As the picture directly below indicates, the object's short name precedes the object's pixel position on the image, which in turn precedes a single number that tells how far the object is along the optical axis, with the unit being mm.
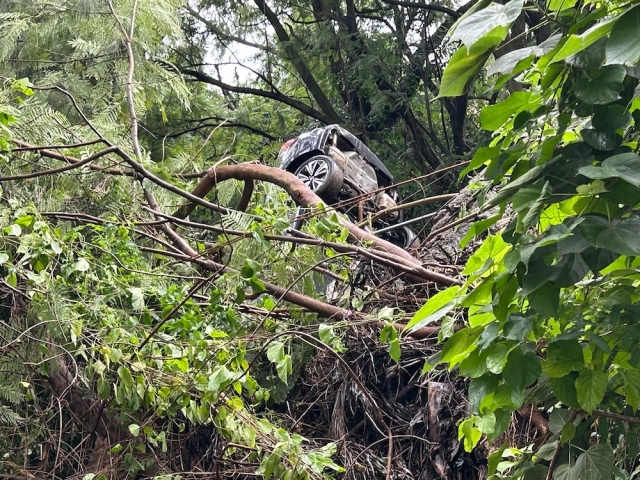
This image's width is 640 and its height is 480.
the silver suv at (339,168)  6934
